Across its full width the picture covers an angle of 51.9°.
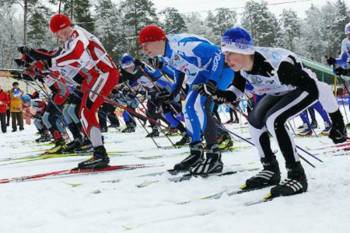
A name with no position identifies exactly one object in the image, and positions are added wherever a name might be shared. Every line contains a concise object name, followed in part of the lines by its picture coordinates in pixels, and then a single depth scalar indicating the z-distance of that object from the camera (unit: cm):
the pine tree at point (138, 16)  3706
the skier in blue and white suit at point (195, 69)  364
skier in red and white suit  421
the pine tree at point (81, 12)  3253
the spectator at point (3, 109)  1352
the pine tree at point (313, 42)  6272
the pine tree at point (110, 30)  3909
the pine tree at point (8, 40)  4950
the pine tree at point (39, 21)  3187
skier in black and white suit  251
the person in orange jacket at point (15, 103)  1414
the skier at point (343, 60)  640
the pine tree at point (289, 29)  6088
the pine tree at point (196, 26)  6884
